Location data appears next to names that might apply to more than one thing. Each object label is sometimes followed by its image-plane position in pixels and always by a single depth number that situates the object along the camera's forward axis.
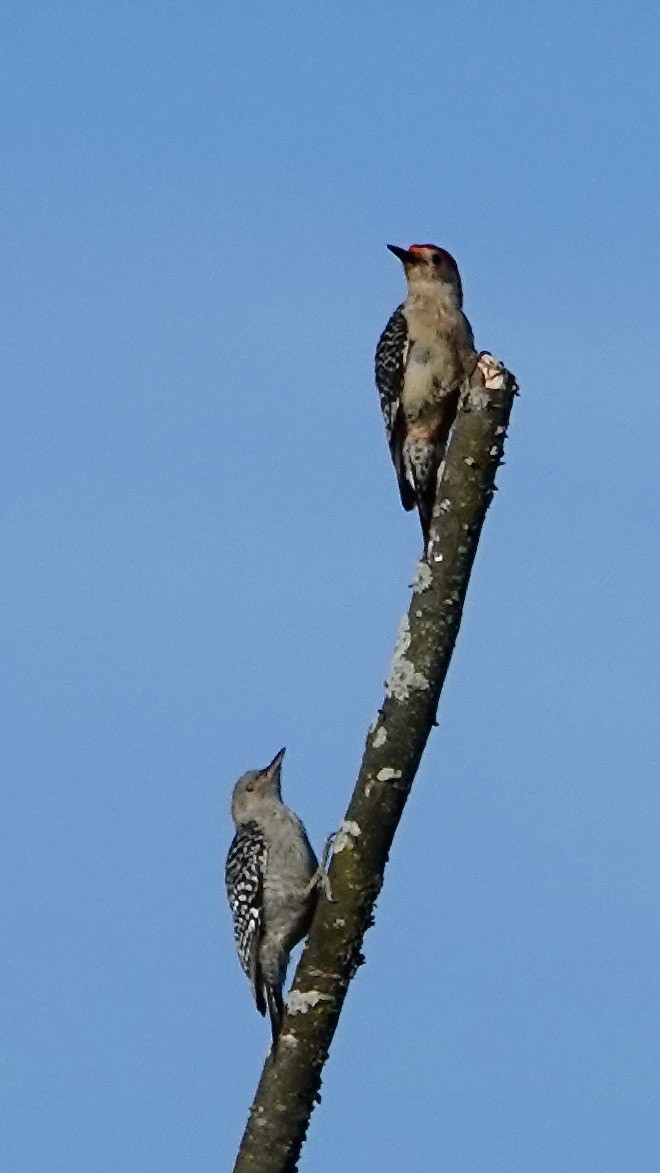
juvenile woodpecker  18.33
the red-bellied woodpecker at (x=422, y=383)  20.81
